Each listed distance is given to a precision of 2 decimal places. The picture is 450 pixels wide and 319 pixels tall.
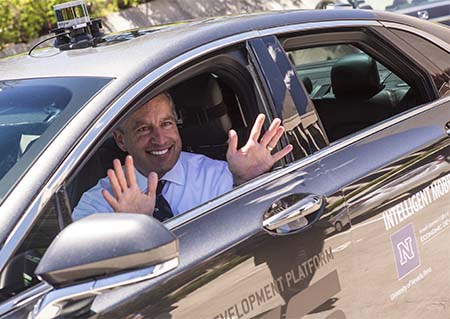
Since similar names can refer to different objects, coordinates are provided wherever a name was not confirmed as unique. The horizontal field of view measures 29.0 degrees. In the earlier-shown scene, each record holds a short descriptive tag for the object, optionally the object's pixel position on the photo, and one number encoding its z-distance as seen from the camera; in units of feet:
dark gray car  6.98
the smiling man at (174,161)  9.19
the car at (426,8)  31.60
